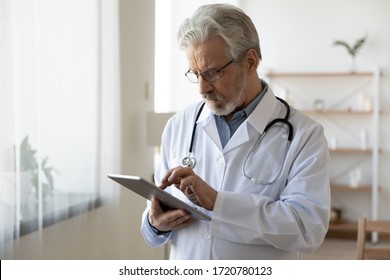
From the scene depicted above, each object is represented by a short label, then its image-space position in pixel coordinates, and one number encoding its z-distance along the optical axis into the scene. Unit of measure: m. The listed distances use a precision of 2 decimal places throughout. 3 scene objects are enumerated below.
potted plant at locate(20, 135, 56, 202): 2.17
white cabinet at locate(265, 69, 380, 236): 5.79
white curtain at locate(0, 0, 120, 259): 2.04
